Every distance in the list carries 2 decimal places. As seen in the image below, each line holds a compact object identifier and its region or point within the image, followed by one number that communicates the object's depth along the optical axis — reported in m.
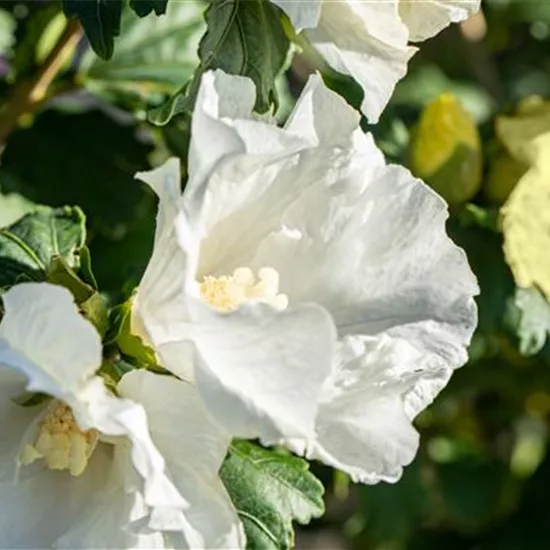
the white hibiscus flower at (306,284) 0.86
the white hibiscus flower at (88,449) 0.86
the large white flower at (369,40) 0.94
